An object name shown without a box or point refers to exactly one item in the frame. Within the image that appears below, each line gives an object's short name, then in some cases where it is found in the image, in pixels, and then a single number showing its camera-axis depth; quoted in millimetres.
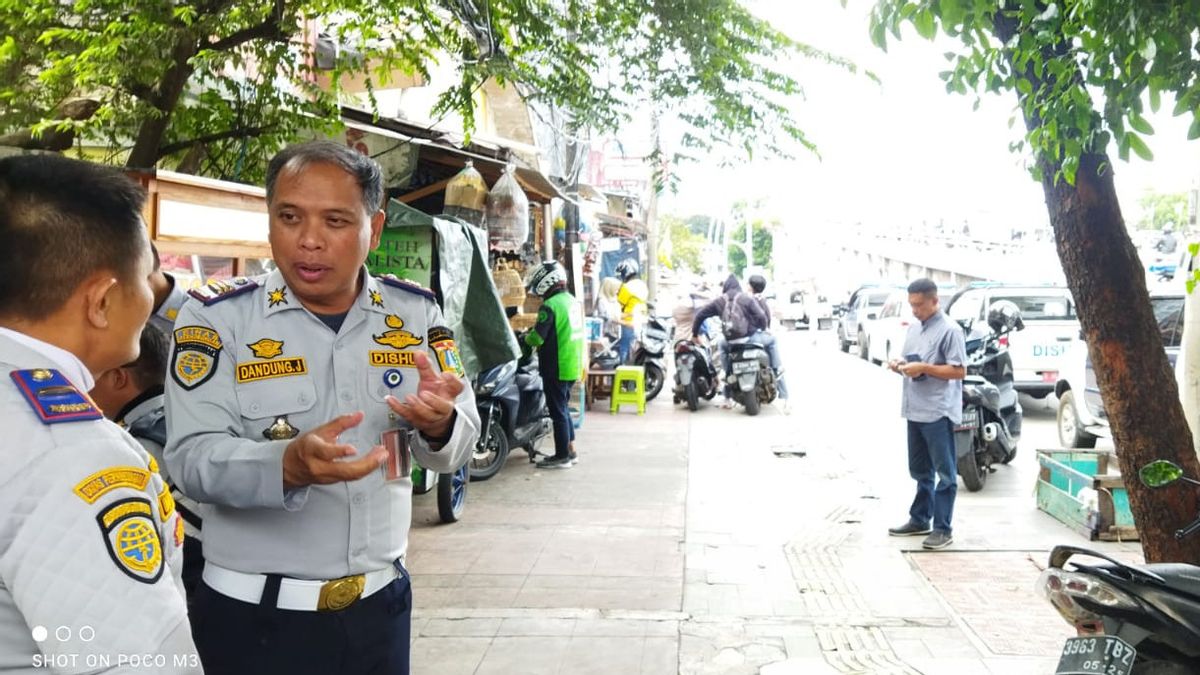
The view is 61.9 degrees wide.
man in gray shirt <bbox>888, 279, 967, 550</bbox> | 6559
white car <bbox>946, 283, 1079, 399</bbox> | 12710
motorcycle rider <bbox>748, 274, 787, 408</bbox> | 13172
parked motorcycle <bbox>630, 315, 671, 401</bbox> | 14195
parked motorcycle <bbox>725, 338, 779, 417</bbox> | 13062
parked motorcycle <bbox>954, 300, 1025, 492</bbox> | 8031
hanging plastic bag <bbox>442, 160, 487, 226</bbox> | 7902
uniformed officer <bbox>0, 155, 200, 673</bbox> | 1189
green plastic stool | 13242
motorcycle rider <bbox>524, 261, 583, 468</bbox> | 9219
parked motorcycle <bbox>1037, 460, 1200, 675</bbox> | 2832
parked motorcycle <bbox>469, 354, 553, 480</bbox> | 8172
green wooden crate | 6641
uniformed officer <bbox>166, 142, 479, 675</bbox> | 2107
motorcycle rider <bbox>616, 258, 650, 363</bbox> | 15398
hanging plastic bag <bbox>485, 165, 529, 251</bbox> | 8203
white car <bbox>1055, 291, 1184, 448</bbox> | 9586
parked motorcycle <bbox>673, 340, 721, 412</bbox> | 13531
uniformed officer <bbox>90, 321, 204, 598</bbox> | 2432
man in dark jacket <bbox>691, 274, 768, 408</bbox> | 13188
